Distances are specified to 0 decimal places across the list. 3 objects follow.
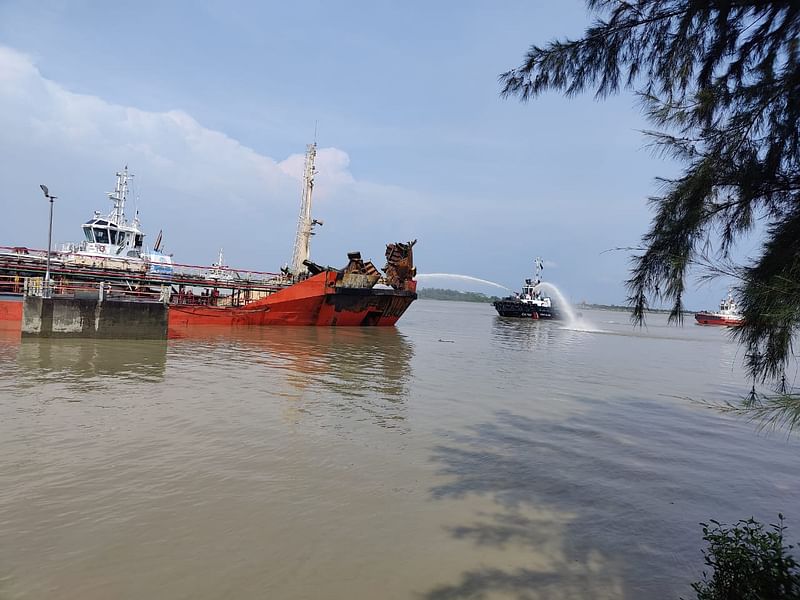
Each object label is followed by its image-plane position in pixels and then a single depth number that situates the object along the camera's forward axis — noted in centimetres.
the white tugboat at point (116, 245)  2758
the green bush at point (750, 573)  275
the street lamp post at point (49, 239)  1674
